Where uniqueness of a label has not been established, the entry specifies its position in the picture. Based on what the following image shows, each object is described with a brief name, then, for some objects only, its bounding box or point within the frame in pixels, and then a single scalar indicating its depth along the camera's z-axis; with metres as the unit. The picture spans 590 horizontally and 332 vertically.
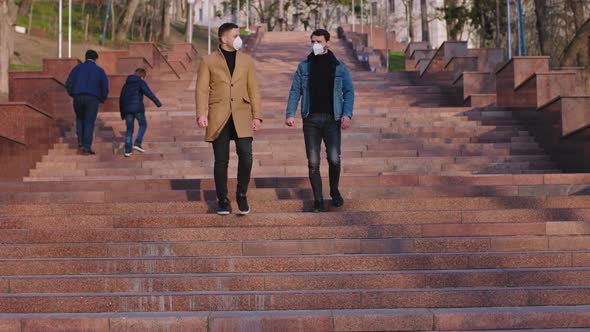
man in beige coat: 9.97
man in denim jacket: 10.29
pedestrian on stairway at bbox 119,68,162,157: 16.20
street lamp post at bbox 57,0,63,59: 23.20
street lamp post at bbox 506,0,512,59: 22.27
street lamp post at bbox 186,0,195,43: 36.48
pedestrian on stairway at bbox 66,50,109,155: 16.03
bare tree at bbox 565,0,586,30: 25.78
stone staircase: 7.81
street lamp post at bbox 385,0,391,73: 37.58
